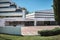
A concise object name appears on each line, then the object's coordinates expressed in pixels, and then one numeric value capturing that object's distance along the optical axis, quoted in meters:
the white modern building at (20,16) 16.10
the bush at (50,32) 8.07
